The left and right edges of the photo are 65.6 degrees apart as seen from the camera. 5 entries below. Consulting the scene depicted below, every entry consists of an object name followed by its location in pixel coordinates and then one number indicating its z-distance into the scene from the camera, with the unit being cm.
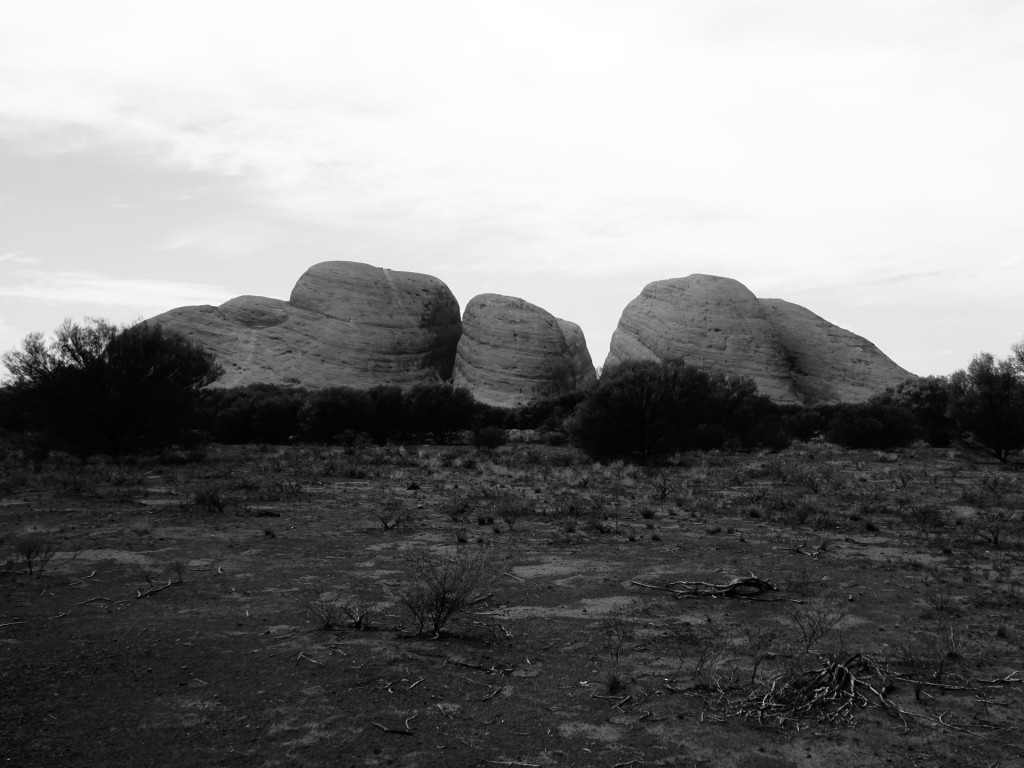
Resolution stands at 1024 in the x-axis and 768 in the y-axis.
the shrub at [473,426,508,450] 3084
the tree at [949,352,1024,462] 2545
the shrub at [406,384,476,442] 3628
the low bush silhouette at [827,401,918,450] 3094
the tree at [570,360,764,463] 2375
